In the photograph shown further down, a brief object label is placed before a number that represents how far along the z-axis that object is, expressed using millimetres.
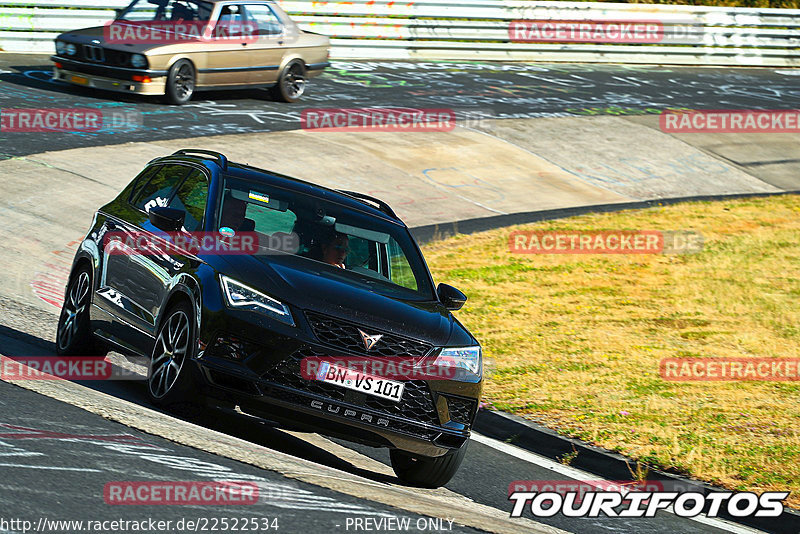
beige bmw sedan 37156
